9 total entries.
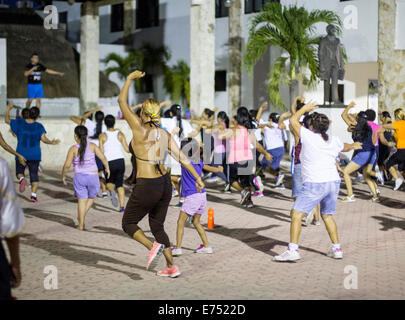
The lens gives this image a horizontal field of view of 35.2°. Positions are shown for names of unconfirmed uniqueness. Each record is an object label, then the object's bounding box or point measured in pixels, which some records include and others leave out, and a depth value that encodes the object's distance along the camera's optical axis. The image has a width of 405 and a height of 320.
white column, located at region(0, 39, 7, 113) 19.80
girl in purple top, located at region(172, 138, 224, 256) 7.80
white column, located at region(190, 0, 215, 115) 21.00
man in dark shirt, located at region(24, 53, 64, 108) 17.73
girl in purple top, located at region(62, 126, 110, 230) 9.43
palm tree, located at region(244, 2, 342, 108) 19.44
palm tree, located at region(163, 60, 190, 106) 29.16
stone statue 17.31
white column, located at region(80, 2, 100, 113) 23.50
